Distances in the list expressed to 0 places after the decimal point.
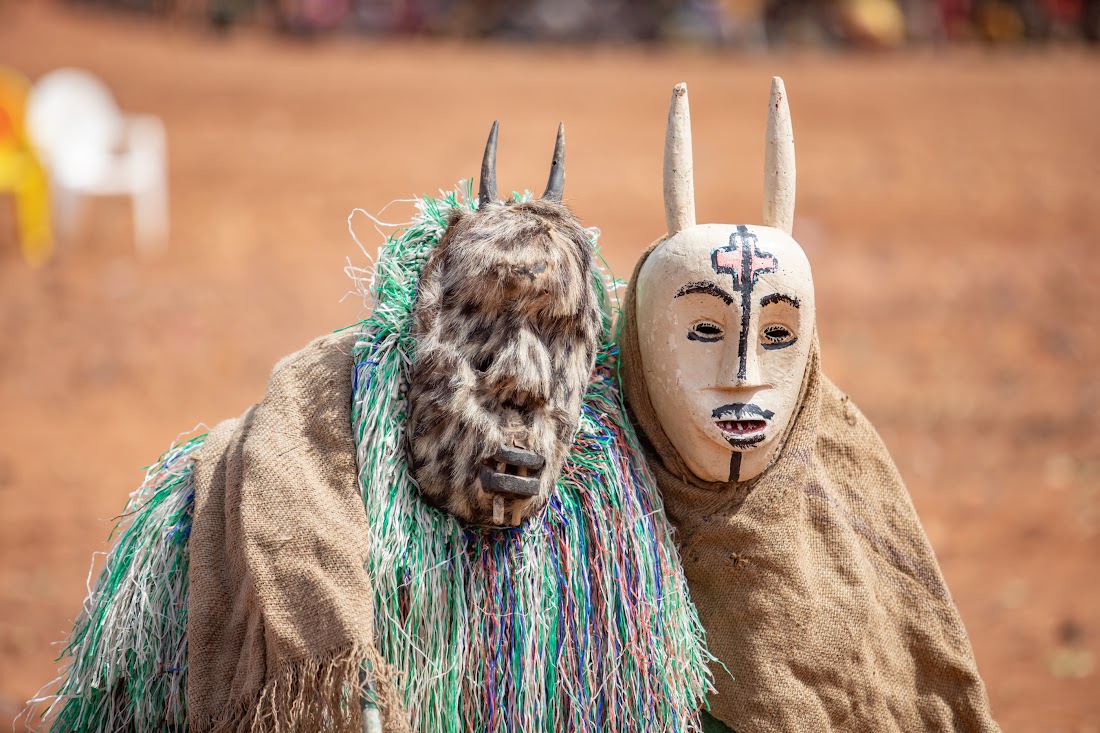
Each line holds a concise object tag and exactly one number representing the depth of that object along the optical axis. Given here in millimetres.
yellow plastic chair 22203
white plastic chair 22578
